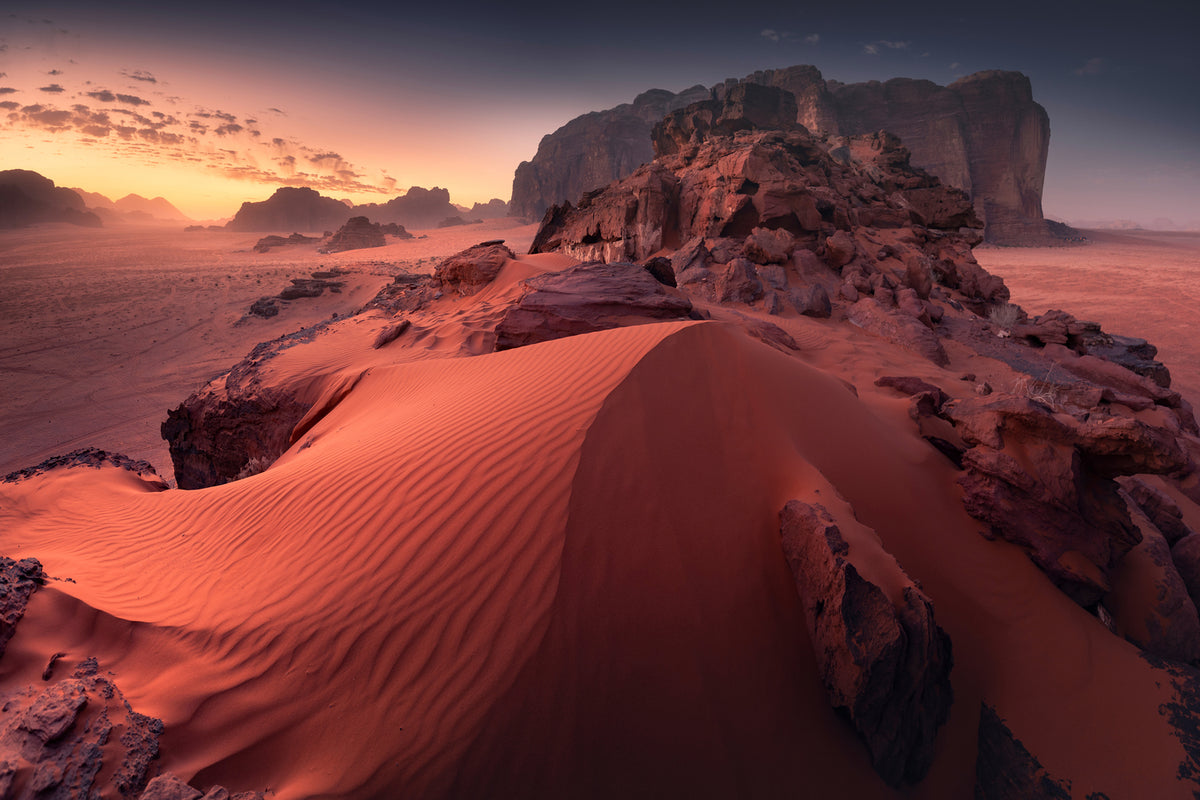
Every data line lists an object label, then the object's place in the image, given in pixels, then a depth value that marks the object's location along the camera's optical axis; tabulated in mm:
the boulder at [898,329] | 8648
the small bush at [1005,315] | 11422
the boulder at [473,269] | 10125
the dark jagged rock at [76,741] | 1648
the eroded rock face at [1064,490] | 3141
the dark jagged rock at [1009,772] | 2361
